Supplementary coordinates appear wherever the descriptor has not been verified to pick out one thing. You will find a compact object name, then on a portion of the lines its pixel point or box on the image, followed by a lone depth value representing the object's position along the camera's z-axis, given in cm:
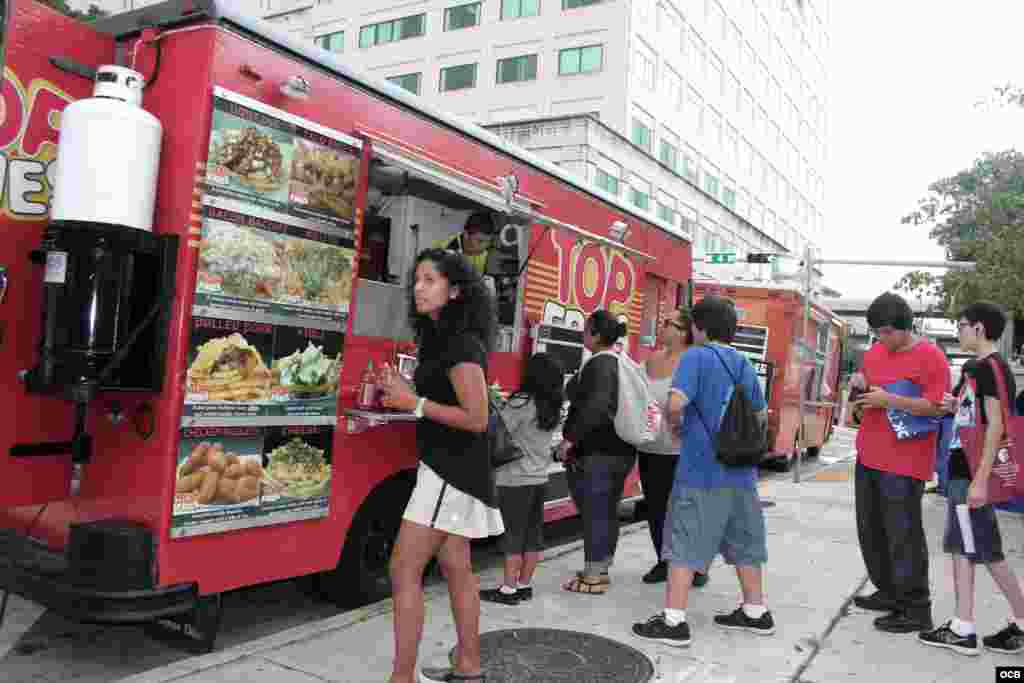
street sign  2139
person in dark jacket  530
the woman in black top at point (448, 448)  331
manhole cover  399
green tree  1252
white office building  3409
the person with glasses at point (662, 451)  599
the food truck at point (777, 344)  1255
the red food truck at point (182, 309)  360
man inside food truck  561
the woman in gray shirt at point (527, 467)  509
